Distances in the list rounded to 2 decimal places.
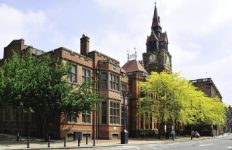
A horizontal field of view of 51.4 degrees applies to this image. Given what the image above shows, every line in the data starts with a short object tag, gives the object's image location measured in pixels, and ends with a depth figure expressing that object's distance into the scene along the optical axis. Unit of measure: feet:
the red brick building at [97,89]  90.77
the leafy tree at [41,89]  70.17
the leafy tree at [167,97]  122.23
